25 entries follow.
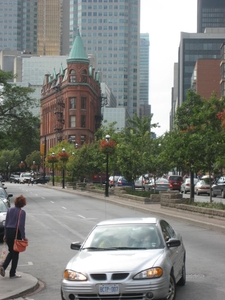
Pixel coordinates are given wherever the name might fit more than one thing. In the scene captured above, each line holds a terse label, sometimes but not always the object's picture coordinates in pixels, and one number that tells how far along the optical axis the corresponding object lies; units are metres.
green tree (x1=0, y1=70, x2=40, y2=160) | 51.81
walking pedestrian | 12.10
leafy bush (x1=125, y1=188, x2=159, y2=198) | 39.99
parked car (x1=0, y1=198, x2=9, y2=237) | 18.92
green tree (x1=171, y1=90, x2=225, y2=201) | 26.95
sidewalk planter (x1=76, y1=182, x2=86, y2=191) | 63.38
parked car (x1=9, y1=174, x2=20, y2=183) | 102.95
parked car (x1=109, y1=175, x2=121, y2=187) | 63.58
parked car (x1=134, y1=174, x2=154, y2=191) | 49.72
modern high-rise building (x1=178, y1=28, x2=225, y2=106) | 154.00
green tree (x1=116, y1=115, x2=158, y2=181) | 40.62
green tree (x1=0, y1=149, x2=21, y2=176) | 134.62
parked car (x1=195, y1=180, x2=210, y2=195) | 49.62
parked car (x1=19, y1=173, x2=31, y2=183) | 96.96
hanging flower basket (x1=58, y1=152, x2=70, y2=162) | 69.38
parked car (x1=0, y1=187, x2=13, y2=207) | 27.58
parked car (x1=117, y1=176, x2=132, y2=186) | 61.72
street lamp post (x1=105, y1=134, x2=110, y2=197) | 46.04
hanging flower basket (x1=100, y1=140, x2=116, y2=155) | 47.03
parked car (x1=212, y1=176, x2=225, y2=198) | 44.75
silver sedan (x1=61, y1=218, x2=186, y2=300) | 8.64
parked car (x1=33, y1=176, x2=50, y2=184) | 93.88
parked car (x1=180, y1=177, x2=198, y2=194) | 52.19
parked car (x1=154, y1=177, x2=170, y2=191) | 49.11
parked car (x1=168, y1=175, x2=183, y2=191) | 56.45
